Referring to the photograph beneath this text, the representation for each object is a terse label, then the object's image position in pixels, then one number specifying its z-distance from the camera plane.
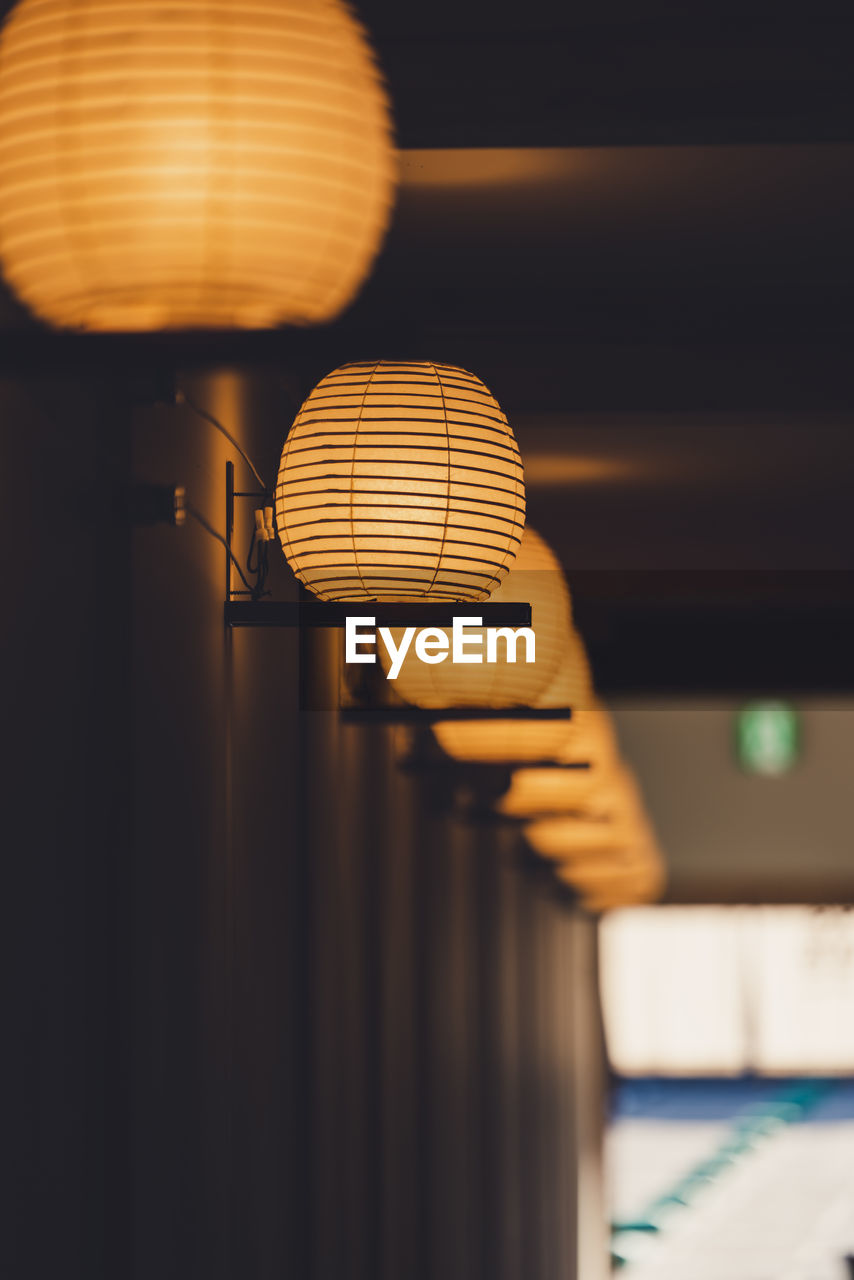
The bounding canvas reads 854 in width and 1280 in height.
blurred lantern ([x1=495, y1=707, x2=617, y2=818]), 9.86
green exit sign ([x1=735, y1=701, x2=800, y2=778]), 23.05
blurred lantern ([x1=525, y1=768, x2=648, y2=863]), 13.14
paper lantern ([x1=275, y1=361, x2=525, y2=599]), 4.30
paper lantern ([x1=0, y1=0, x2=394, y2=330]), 2.69
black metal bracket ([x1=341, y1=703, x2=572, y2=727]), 6.25
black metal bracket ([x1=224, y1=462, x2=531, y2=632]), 4.37
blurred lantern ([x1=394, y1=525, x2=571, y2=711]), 6.36
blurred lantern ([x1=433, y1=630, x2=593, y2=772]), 7.87
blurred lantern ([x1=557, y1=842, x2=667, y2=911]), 16.02
